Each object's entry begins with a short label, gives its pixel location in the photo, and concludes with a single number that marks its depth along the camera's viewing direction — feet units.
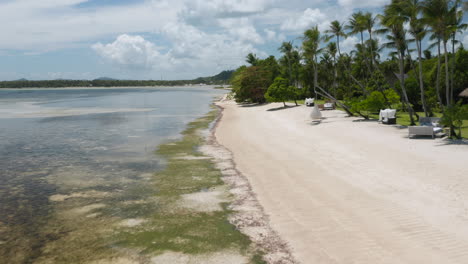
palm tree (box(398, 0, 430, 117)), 59.72
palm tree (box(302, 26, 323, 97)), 127.03
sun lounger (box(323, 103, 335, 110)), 114.21
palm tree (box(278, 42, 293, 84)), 203.10
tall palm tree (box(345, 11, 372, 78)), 86.98
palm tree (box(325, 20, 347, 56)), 111.96
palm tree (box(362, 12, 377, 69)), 87.01
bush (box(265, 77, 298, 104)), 140.67
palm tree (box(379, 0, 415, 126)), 66.28
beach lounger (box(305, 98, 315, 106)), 132.36
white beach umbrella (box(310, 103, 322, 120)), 91.20
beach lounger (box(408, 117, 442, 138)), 57.16
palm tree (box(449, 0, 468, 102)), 55.31
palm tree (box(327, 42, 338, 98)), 163.22
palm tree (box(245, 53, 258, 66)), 226.87
